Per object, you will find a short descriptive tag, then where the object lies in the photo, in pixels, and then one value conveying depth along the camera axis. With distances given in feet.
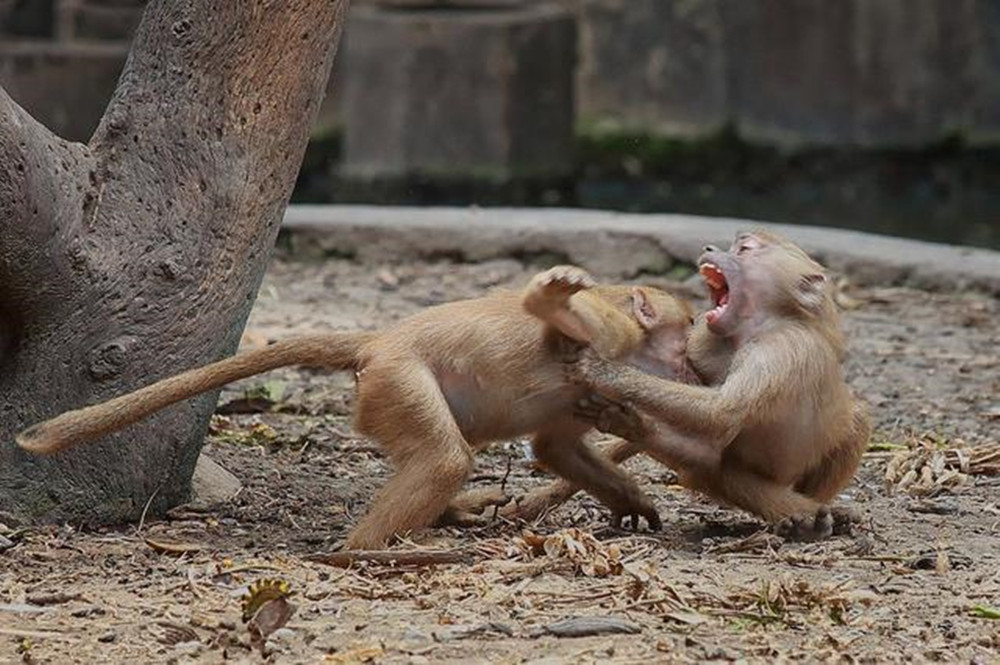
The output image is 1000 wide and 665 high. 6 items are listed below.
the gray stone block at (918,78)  98.27
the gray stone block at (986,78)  98.68
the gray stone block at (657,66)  99.55
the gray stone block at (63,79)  93.09
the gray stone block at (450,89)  90.89
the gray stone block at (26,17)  103.76
